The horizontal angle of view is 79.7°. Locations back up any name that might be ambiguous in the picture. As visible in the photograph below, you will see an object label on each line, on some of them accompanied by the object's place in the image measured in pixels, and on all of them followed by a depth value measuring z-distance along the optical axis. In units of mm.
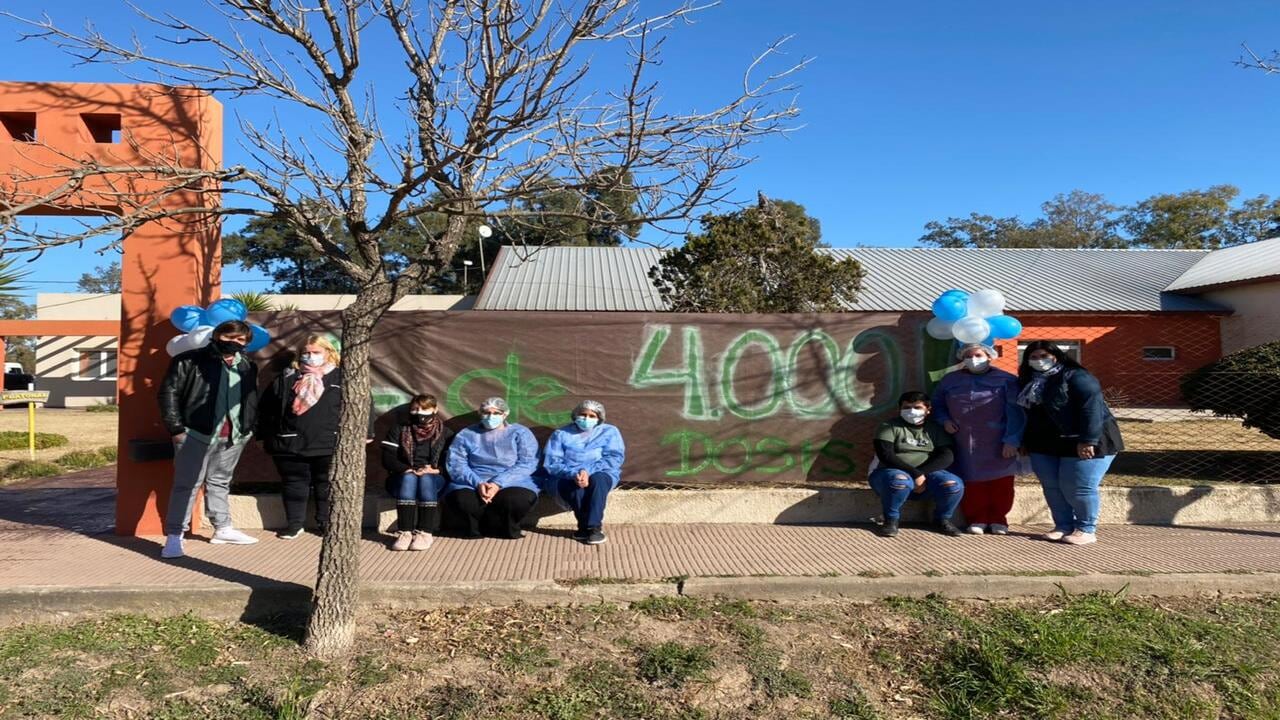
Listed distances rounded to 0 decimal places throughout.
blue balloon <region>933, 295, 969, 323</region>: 5977
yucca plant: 16597
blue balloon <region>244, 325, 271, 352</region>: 5805
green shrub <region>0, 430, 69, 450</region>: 11492
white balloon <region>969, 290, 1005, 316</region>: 6023
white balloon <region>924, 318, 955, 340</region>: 6078
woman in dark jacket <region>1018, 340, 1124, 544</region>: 5141
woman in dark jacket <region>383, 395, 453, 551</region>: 5312
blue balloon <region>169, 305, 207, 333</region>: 5367
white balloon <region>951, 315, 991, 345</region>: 5844
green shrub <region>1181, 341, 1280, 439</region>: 7012
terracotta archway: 5473
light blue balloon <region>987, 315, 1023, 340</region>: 6016
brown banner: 6180
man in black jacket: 5160
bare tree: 3420
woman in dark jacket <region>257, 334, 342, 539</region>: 5469
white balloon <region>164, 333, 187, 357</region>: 5359
